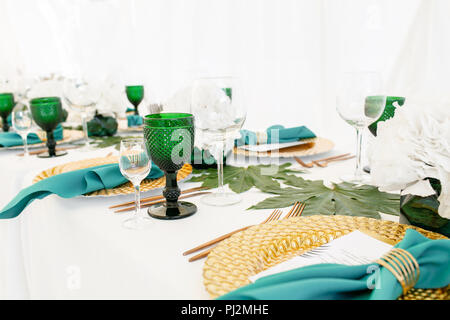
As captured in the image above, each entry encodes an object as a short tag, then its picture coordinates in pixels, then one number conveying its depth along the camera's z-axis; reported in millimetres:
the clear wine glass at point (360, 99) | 971
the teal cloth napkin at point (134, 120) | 1854
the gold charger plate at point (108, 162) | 925
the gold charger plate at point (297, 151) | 1217
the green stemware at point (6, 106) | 1801
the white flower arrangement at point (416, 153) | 577
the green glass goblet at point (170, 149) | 781
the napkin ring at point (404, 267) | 470
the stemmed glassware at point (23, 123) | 1374
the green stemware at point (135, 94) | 1915
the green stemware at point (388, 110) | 1025
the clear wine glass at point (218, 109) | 857
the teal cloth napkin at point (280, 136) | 1324
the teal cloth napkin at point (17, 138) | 1481
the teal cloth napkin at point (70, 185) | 842
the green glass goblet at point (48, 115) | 1337
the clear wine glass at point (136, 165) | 777
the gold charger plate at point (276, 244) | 512
